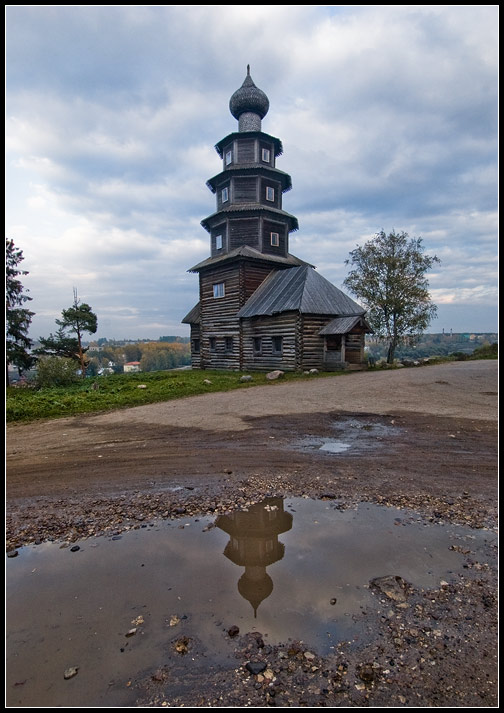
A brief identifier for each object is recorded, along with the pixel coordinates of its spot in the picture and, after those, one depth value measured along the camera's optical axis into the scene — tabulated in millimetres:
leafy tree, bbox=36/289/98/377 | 28531
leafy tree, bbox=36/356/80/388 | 20609
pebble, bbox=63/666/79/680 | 2594
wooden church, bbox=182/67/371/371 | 25000
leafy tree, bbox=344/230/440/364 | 33875
